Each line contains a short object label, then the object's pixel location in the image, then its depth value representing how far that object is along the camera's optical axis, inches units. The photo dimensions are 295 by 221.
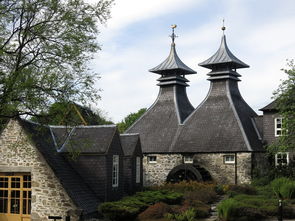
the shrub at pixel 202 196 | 970.3
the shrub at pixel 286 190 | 922.1
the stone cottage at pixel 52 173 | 776.3
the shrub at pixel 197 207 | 801.6
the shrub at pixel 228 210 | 745.6
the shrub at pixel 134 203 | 737.0
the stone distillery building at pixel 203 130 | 1251.8
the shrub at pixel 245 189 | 1053.8
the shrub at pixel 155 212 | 764.0
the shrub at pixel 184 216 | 745.0
